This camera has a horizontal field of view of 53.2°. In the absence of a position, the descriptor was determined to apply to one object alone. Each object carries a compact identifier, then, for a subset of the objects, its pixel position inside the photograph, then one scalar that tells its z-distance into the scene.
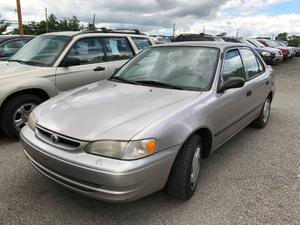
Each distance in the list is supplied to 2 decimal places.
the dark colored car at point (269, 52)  16.19
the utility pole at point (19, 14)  16.11
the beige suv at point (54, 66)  4.43
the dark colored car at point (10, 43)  7.87
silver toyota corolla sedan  2.41
